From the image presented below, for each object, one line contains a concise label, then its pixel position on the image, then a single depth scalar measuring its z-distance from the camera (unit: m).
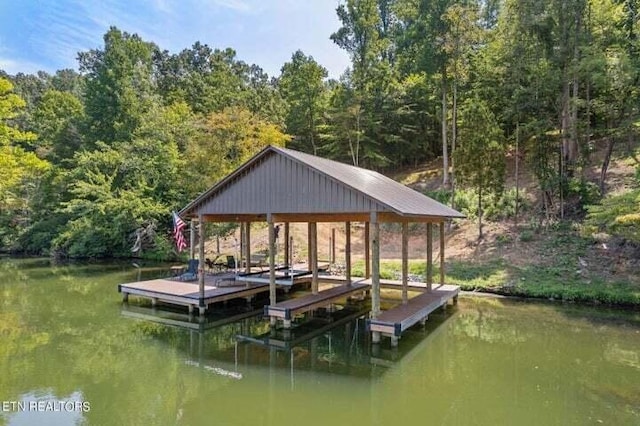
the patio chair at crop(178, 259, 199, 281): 15.13
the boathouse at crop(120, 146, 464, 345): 9.48
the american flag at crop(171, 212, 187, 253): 15.01
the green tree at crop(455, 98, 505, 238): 18.12
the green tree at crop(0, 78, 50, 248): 15.23
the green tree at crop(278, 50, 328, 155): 30.31
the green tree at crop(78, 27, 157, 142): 32.09
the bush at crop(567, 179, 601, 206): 17.88
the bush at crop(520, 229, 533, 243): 17.25
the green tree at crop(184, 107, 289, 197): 21.72
